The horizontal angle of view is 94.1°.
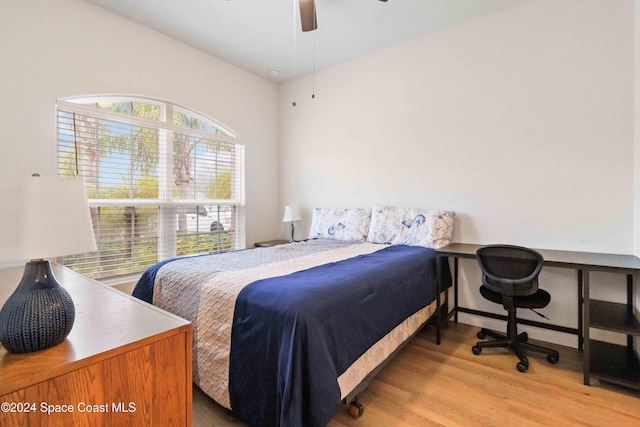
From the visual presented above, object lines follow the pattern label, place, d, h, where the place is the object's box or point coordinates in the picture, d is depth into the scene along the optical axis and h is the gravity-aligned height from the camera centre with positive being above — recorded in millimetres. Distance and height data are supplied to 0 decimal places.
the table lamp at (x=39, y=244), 788 -89
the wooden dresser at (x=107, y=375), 744 -453
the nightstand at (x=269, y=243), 3899 -433
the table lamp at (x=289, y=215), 3938 -61
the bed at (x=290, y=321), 1338 -602
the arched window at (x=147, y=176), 2607 +360
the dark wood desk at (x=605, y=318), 1884 -744
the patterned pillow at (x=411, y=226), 2814 -169
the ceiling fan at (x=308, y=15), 2032 +1386
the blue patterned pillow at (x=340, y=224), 3338 -161
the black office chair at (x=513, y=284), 2092 -545
